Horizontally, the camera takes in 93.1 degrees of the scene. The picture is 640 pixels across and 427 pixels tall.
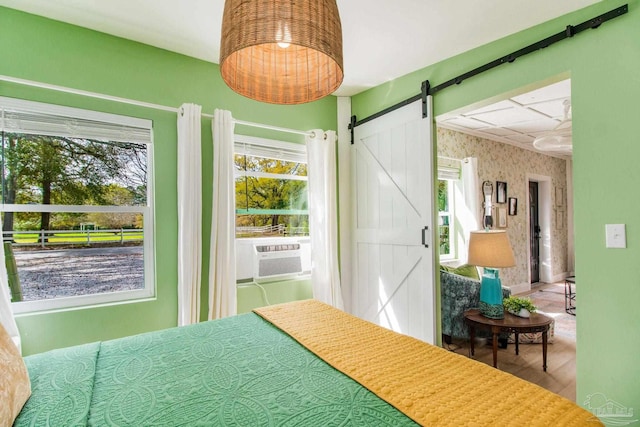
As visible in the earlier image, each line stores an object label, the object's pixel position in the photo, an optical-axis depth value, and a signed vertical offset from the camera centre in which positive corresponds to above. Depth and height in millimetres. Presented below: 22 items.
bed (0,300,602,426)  814 -543
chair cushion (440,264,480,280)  3268 -626
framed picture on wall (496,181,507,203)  4725 +358
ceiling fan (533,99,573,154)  2799 +714
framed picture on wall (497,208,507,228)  4672 -49
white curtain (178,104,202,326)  2287 +29
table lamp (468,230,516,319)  2333 -360
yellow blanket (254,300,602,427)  802 -537
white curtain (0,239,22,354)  1759 -512
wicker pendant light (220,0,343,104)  948 +619
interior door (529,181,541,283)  5621 -330
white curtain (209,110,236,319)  2398 -69
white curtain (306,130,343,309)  2945 -33
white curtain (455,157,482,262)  4340 +174
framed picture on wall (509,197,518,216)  4895 +143
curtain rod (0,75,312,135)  1888 +857
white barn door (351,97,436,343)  2469 -61
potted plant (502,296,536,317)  2375 -738
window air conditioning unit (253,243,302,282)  2777 -419
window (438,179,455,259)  4469 -38
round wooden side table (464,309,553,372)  2213 -819
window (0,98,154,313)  1960 +101
